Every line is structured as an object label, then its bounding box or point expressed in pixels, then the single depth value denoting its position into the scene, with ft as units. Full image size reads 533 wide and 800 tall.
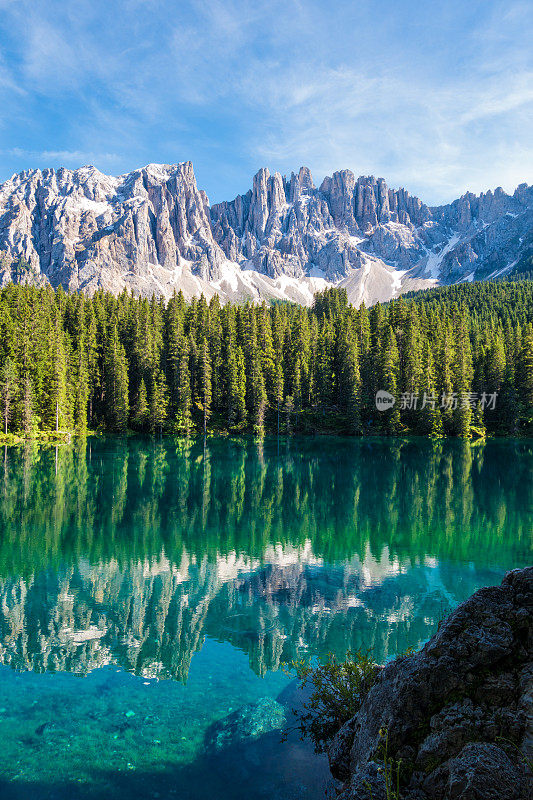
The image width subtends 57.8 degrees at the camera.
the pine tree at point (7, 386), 194.80
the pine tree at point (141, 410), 251.11
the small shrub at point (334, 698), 25.32
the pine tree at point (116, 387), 249.96
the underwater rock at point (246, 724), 26.17
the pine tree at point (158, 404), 247.70
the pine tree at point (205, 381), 255.91
